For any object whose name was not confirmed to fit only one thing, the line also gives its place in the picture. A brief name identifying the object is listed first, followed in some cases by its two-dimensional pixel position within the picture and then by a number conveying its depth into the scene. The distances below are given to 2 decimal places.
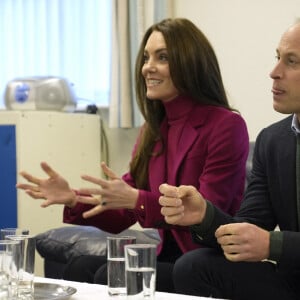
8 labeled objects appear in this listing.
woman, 3.54
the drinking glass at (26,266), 2.76
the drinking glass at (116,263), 2.73
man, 3.06
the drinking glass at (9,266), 2.75
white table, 2.82
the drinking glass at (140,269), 2.61
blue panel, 4.83
